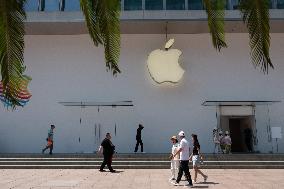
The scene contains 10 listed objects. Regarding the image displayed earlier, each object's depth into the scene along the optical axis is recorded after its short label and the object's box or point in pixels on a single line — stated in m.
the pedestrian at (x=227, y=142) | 21.17
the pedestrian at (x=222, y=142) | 21.44
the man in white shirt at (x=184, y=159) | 11.10
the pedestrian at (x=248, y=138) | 23.34
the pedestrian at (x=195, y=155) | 12.10
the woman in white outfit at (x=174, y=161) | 12.31
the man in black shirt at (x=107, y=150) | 15.19
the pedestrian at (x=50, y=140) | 20.98
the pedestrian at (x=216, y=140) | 21.74
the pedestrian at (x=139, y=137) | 22.02
